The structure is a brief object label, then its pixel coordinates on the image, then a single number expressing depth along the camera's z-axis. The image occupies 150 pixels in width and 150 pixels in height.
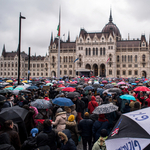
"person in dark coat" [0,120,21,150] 4.35
